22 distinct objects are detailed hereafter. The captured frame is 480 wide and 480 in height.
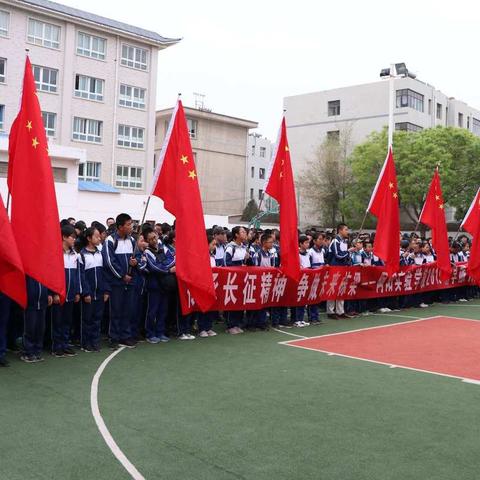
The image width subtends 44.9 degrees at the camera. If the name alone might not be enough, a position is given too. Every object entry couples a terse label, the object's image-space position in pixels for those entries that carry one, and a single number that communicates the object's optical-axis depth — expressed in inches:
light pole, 1000.2
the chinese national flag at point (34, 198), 277.7
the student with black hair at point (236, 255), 424.8
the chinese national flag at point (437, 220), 564.4
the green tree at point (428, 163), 1428.4
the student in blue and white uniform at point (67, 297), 320.8
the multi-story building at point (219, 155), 1930.4
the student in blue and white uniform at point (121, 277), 341.1
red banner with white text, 411.8
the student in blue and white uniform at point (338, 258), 507.2
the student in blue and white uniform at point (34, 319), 300.7
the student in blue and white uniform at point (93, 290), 334.6
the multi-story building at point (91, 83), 1299.2
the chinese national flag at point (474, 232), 545.6
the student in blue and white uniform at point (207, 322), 403.5
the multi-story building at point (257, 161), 2479.1
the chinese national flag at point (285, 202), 405.1
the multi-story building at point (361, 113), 1934.1
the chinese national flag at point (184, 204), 338.6
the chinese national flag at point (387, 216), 496.8
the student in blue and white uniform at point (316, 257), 479.5
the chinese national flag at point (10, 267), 261.3
